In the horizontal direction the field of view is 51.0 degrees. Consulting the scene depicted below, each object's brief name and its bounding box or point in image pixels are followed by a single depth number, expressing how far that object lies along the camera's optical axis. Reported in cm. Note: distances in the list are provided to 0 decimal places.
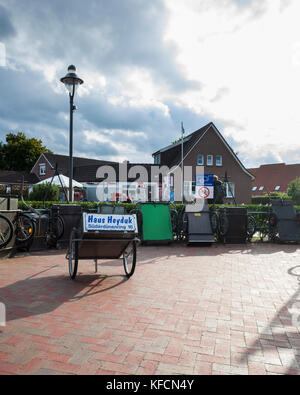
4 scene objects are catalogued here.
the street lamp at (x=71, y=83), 1064
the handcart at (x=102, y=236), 504
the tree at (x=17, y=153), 5172
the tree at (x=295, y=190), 3168
